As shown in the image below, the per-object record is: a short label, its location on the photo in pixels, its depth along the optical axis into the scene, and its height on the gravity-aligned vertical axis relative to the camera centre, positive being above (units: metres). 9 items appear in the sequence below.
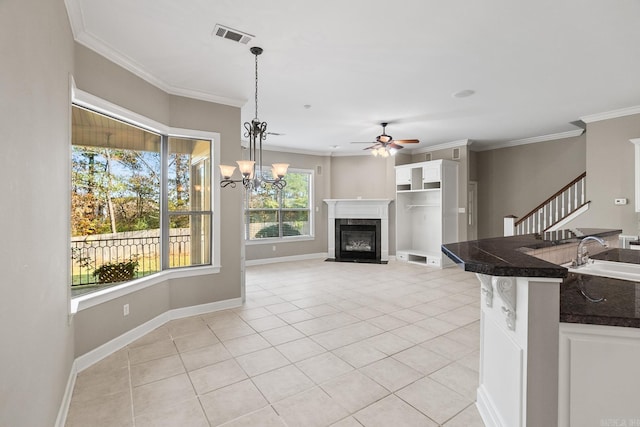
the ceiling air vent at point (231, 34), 2.67 +1.60
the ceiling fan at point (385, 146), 5.19 +1.10
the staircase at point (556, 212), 5.35 -0.06
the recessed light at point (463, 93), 4.14 +1.61
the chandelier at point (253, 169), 3.04 +0.42
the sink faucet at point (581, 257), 2.24 -0.37
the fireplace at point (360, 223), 8.13 -0.39
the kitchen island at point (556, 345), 1.32 -0.63
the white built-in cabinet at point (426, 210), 7.21 -0.03
